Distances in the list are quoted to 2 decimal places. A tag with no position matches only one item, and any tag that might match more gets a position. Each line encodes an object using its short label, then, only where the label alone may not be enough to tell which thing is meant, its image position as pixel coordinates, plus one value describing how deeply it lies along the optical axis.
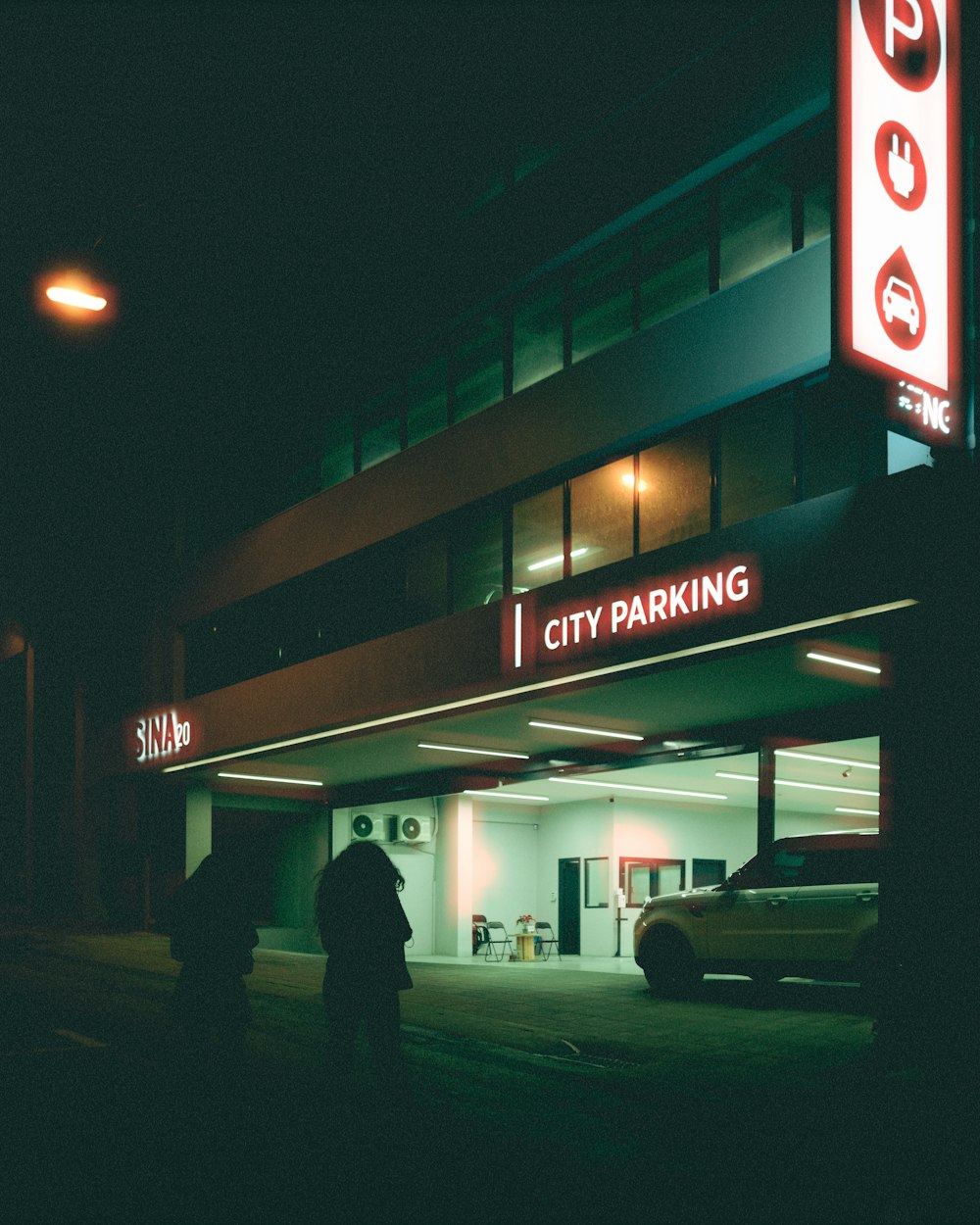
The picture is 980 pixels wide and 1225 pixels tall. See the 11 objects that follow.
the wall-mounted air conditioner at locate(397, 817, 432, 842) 22.86
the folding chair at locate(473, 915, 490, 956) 22.23
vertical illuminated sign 8.21
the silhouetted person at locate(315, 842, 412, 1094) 7.04
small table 20.81
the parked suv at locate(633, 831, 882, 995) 11.77
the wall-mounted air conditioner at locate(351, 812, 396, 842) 22.80
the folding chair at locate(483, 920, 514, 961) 21.86
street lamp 8.42
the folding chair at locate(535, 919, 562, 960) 21.77
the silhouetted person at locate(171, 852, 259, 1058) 7.78
